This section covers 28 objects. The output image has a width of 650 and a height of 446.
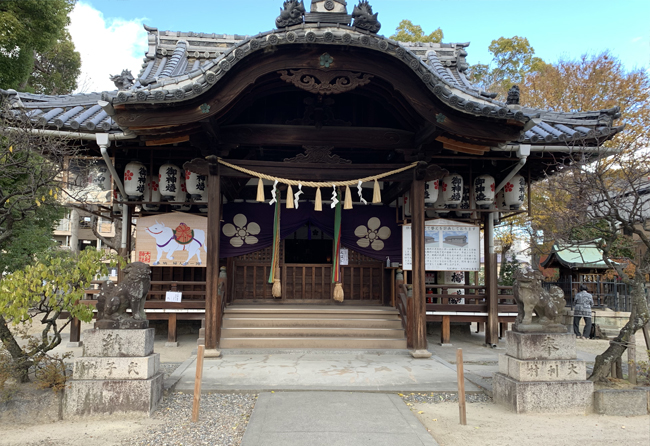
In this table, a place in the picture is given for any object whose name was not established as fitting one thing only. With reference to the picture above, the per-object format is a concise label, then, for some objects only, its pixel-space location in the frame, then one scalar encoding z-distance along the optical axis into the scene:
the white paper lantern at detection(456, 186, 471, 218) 10.24
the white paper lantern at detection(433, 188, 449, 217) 9.73
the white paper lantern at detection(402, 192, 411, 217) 9.79
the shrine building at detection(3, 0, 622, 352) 6.83
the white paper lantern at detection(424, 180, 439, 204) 9.45
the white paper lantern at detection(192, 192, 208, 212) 9.32
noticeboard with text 9.84
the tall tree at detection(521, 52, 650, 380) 16.05
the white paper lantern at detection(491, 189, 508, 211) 10.26
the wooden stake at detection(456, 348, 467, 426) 4.88
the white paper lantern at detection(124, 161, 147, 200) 9.10
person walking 13.20
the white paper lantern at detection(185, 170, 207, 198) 9.08
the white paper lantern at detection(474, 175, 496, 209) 9.70
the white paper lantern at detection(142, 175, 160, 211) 9.50
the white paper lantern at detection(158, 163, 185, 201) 9.11
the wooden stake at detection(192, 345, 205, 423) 4.84
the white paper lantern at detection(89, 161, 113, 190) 9.52
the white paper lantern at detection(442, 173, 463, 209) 9.59
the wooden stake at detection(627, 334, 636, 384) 5.69
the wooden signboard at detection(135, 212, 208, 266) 9.62
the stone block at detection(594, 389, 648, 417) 5.29
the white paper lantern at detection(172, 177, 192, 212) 9.46
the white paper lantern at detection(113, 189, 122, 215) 9.51
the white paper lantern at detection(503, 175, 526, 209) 9.80
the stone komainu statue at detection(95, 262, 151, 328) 5.30
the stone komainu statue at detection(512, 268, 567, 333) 5.57
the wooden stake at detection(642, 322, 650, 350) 6.15
